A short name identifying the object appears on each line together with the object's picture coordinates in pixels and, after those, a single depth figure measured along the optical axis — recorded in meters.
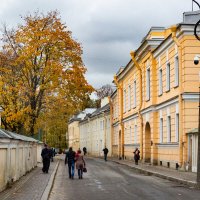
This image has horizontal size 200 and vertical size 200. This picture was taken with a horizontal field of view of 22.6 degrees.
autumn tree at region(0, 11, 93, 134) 41.66
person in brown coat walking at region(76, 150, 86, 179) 24.52
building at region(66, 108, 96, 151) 98.56
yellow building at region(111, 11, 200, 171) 27.80
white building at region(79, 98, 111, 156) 67.19
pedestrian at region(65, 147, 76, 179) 24.92
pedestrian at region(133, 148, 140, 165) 36.44
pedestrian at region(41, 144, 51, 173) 27.68
